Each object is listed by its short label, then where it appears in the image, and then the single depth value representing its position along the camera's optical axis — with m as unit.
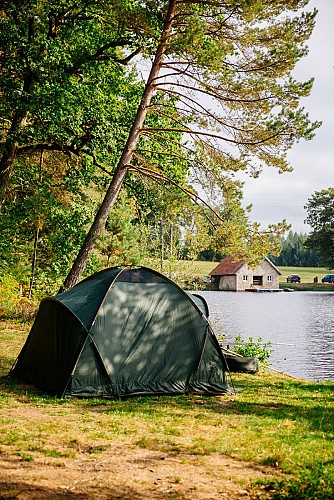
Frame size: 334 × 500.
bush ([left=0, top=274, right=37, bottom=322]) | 18.22
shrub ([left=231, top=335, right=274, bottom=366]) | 15.18
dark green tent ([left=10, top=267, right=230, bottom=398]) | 8.73
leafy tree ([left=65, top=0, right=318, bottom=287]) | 13.59
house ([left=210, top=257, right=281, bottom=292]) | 65.88
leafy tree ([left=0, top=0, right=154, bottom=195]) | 14.55
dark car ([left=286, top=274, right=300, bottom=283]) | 76.50
